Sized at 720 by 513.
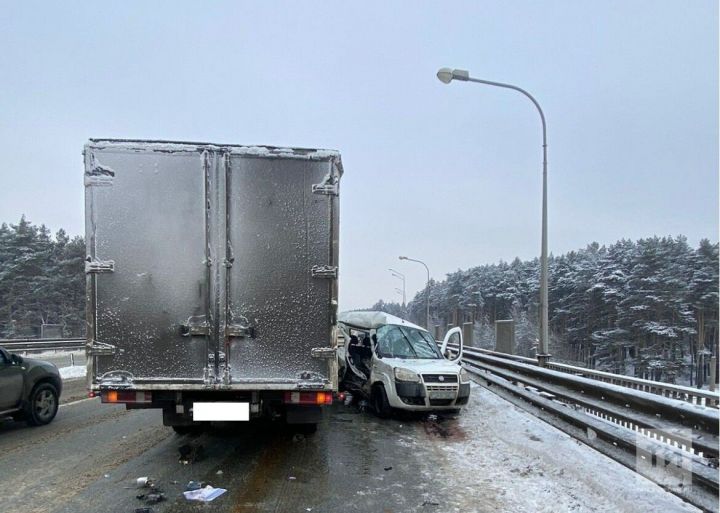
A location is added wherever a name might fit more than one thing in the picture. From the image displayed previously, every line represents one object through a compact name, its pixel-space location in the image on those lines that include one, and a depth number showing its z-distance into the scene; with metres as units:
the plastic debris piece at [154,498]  4.31
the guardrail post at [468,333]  22.58
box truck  4.91
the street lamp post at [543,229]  11.34
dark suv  6.97
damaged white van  7.99
